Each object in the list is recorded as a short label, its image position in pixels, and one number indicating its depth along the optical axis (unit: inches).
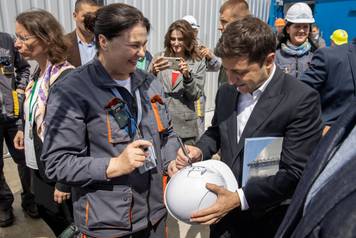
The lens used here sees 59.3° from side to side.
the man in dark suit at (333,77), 96.0
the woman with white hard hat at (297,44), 127.3
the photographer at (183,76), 121.5
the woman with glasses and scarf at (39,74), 78.9
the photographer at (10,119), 111.0
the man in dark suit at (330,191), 24.4
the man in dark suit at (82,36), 124.8
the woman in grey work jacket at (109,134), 55.8
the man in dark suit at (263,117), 52.6
